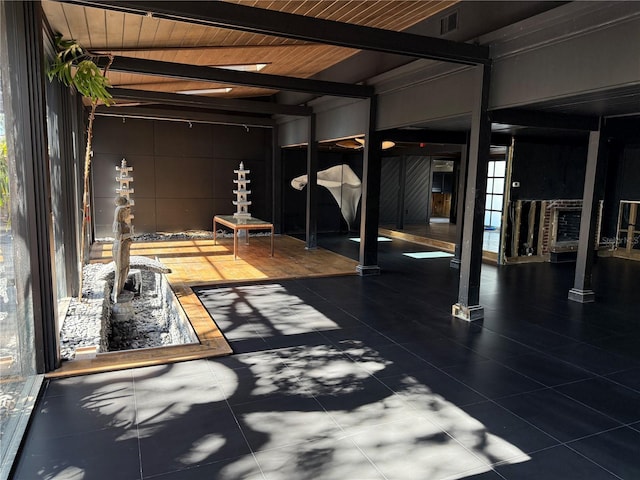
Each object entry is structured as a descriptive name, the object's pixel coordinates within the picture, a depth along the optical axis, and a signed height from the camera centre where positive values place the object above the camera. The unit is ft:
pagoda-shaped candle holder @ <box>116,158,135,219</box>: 32.47 -0.17
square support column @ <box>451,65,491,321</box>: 15.56 -0.69
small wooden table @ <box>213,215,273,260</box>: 27.23 -2.71
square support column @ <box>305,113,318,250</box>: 30.53 -0.42
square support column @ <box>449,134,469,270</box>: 25.44 -1.70
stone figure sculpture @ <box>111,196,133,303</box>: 18.45 -2.65
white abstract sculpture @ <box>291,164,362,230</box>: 29.58 -0.41
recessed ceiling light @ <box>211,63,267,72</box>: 22.96 +5.76
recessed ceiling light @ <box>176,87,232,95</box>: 28.50 +5.57
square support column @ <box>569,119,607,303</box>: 18.62 -1.15
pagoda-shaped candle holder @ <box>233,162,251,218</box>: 33.83 -1.02
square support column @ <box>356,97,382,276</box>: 23.11 -0.92
